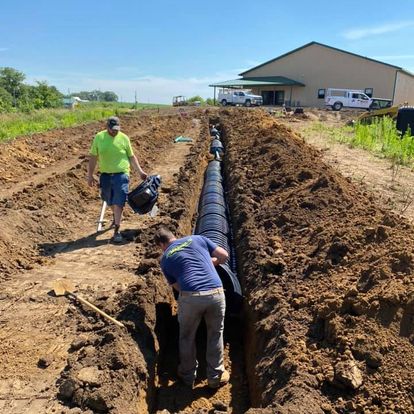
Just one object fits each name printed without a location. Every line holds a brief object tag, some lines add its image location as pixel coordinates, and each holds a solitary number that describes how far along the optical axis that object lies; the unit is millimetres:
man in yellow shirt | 7172
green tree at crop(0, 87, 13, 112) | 33297
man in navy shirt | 4391
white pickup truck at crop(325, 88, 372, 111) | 41062
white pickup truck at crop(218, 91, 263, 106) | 44844
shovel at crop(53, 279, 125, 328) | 5205
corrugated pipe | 5645
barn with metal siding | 47375
